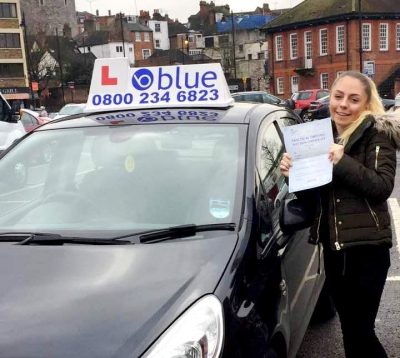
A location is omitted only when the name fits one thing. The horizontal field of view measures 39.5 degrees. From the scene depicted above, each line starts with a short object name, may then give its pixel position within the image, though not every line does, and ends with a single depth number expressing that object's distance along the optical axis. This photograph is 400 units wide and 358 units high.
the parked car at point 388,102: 24.92
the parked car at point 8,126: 11.46
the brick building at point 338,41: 45.88
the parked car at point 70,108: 19.72
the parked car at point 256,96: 23.95
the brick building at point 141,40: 91.38
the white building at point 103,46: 86.50
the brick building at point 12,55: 61.06
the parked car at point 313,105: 24.89
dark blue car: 1.90
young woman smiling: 2.68
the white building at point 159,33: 96.81
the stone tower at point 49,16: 95.31
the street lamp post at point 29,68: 60.17
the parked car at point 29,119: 15.38
